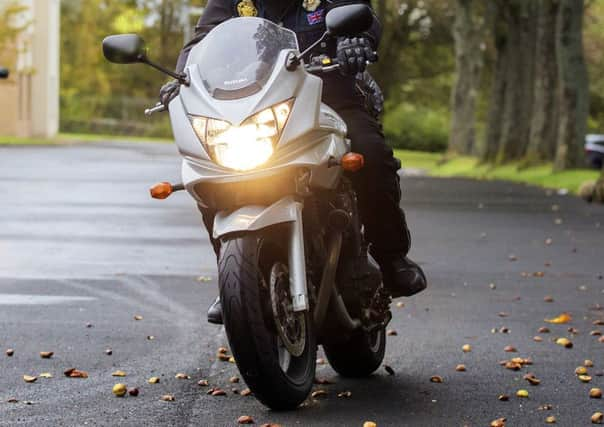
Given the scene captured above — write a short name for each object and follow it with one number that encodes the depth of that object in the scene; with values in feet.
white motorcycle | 34.32
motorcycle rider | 39.81
